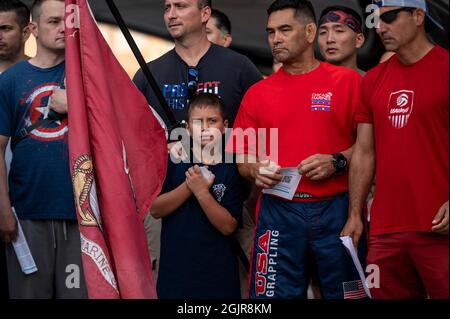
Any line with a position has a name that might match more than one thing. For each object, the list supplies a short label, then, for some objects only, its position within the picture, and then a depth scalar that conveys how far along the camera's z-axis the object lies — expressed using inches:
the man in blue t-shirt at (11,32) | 486.3
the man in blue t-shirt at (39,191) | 429.4
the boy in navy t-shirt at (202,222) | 434.9
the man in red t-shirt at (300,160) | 407.8
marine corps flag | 394.9
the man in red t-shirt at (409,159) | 373.4
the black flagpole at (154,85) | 432.1
